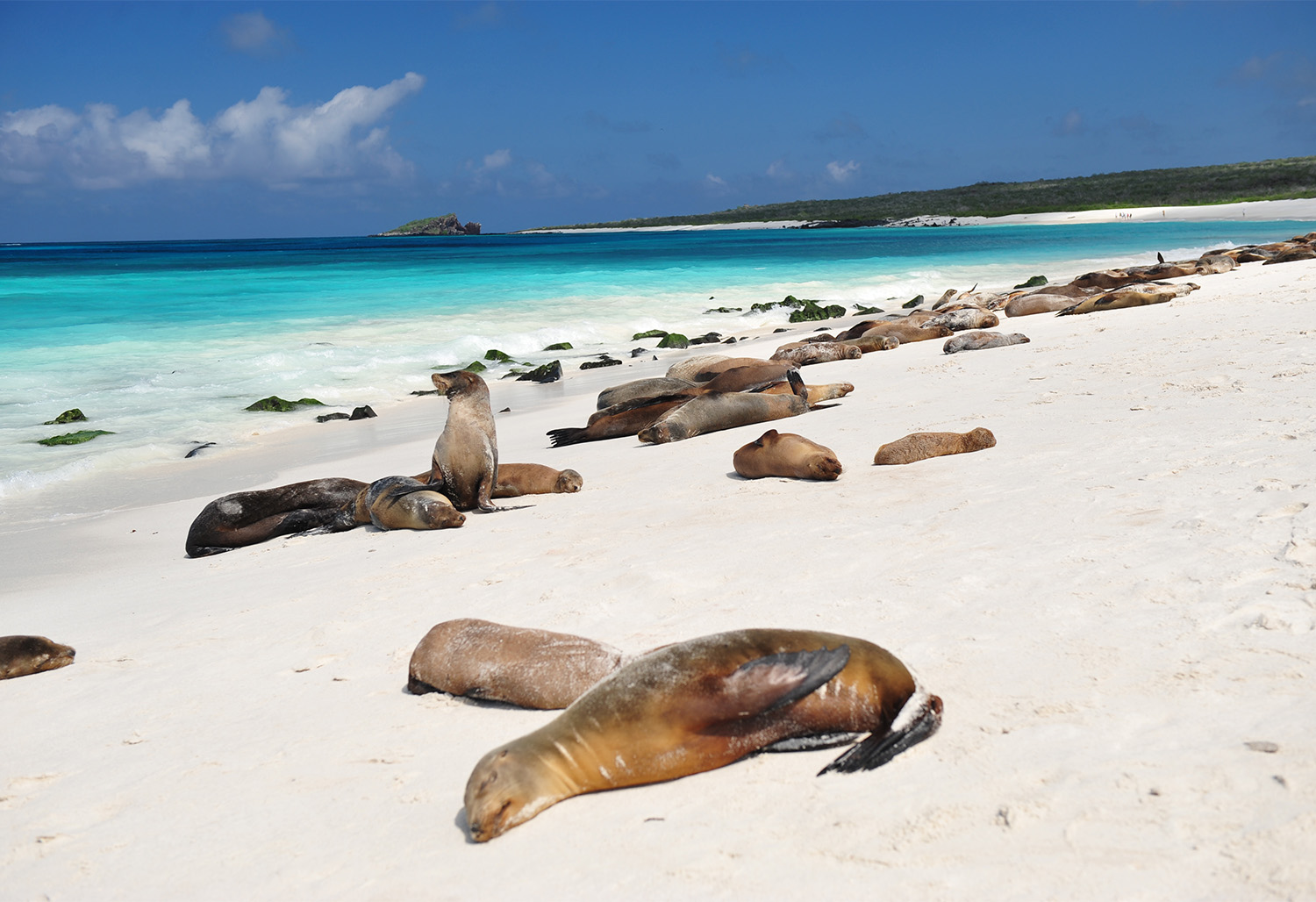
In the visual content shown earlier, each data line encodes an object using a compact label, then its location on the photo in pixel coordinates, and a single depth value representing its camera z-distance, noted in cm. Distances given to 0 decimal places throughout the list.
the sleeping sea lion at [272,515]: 613
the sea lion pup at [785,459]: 552
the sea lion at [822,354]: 1171
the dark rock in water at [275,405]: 1191
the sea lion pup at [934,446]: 572
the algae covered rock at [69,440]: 991
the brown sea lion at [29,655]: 396
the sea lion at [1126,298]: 1231
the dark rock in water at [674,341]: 1758
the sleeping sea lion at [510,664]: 307
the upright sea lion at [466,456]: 619
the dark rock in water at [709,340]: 1766
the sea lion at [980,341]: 1052
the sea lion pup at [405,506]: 574
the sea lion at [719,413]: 783
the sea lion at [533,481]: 639
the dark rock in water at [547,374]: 1398
